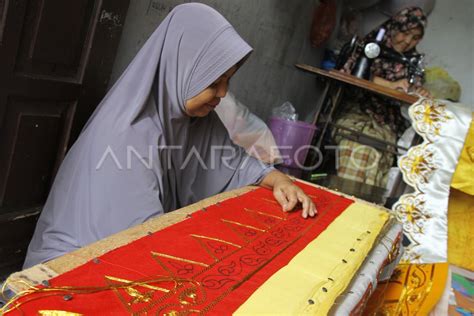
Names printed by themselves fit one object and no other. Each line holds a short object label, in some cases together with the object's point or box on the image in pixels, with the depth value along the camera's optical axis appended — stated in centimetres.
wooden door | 160
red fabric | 86
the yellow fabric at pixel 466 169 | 278
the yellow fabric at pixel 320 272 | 97
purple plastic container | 354
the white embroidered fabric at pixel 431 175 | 282
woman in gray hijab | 140
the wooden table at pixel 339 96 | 354
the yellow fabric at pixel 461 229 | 299
